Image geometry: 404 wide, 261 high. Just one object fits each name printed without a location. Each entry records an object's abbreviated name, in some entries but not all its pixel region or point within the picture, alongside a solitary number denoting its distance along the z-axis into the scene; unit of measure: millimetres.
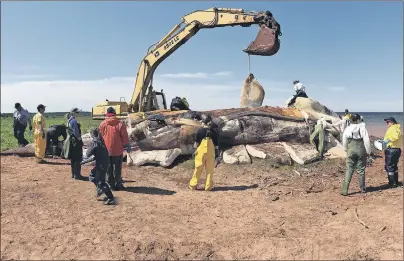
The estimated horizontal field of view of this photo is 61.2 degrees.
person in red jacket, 7416
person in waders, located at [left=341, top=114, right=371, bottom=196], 7281
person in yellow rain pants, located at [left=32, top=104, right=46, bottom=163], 10047
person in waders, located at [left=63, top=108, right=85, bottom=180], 8383
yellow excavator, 11375
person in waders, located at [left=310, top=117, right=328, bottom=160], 10836
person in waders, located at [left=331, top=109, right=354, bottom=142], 11943
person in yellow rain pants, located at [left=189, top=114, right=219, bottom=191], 8008
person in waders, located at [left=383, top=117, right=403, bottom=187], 7699
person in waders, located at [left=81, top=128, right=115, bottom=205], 6594
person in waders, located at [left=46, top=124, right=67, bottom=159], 11359
